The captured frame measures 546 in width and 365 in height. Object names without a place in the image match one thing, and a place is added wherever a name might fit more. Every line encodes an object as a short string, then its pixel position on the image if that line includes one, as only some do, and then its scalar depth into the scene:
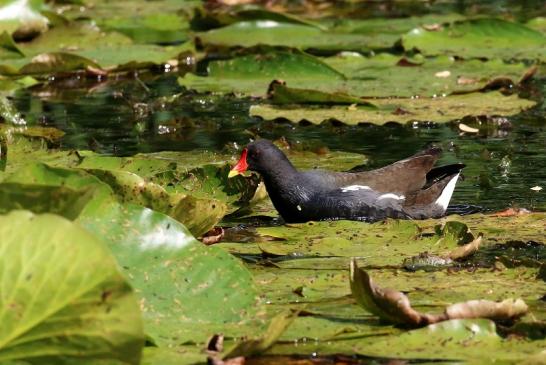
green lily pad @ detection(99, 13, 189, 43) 17.78
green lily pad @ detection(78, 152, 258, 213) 9.26
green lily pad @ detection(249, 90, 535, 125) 12.59
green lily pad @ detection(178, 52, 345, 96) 14.19
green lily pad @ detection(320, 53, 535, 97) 13.73
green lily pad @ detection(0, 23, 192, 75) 14.78
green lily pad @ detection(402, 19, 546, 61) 15.48
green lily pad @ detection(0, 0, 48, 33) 16.27
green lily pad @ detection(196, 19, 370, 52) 16.28
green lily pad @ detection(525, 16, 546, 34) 17.02
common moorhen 10.58
